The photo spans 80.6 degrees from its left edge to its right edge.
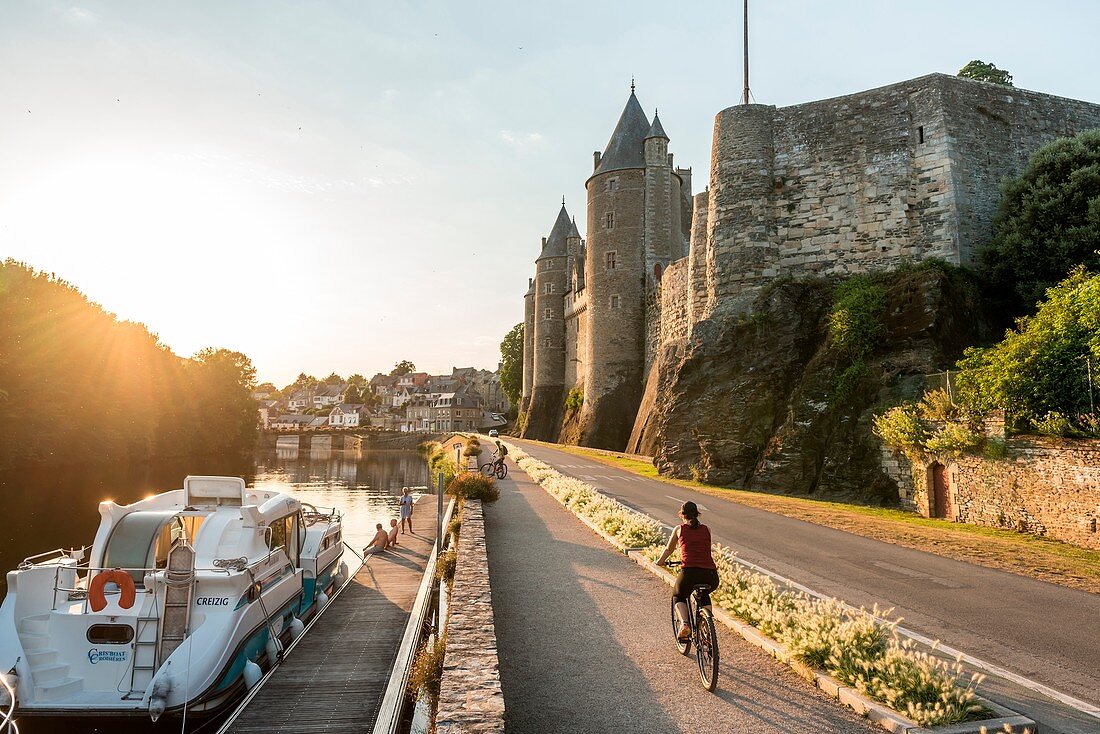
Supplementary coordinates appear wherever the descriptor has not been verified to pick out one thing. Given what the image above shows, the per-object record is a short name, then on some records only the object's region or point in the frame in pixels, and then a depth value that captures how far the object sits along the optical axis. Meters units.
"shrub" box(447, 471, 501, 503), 20.20
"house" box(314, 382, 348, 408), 163.12
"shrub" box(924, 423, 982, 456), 15.88
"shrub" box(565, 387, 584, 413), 55.72
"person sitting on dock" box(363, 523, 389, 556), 19.56
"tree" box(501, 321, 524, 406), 87.94
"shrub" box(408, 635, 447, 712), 6.87
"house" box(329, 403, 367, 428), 134.38
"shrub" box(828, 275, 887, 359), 22.75
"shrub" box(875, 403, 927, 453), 17.86
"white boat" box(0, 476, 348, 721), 8.44
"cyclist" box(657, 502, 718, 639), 6.51
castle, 24.66
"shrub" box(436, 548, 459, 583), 12.84
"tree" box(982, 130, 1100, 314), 20.95
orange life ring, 8.61
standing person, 22.45
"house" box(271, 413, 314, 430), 145.38
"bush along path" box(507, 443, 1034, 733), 5.18
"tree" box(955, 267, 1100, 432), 14.29
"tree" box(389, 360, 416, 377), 171.38
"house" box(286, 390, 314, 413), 172.88
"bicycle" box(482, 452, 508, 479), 28.25
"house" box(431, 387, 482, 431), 115.44
